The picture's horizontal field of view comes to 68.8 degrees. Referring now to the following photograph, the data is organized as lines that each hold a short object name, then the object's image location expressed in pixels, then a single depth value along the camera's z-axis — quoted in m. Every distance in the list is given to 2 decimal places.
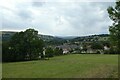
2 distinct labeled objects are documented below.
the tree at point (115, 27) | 9.65
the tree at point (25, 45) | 24.07
